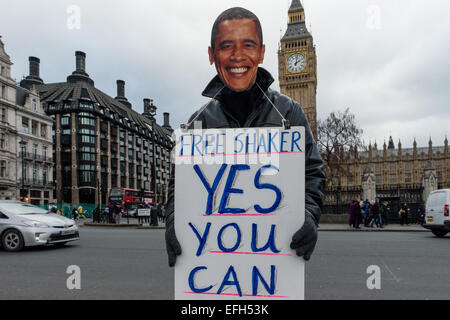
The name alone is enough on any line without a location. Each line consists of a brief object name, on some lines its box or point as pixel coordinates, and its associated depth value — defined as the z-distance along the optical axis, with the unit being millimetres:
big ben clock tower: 81062
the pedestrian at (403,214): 21109
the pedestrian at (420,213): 21538
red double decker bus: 41250
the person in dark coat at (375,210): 19328
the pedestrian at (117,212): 24684
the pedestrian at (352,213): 19084
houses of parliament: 81688
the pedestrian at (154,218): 21641
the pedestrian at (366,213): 20047
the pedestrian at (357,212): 18959
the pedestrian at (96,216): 27638
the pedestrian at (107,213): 26400
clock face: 82688
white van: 12969
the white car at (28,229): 9320
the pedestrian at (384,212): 21166
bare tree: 32625
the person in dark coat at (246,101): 1930
